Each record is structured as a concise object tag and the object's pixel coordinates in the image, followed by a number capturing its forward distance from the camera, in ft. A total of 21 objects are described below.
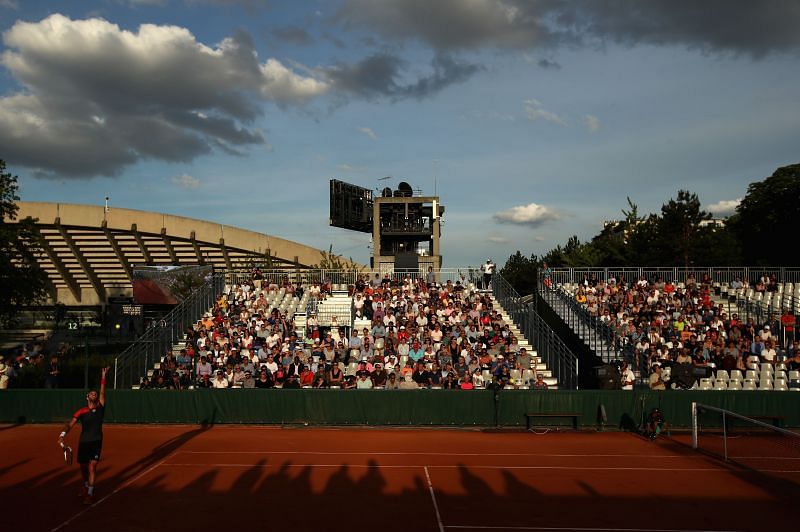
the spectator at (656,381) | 72.18
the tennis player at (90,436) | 40.40
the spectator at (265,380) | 76.54
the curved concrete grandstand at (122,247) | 201.57
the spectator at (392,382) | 75.36
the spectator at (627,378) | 75.15
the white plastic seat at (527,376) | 76.89
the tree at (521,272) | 221.05
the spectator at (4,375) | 75.01
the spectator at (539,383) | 75.20
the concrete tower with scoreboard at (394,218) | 202.59
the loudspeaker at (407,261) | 130.00
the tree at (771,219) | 166.50
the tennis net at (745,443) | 55.83
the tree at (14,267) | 110.93
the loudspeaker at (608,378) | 74.23
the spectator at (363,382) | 75.92
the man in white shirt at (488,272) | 104.16
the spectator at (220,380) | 77.46
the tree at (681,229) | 141.79
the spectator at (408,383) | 75.20
